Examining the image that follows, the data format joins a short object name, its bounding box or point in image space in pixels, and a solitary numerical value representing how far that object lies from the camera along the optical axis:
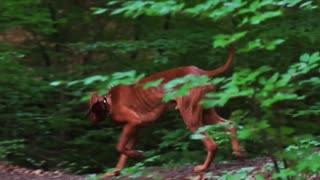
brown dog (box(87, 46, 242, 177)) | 13.06
